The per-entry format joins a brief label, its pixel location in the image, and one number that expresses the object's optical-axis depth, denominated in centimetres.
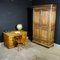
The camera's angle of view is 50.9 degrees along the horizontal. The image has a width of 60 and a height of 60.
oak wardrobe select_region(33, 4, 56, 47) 259
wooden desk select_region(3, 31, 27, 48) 260
